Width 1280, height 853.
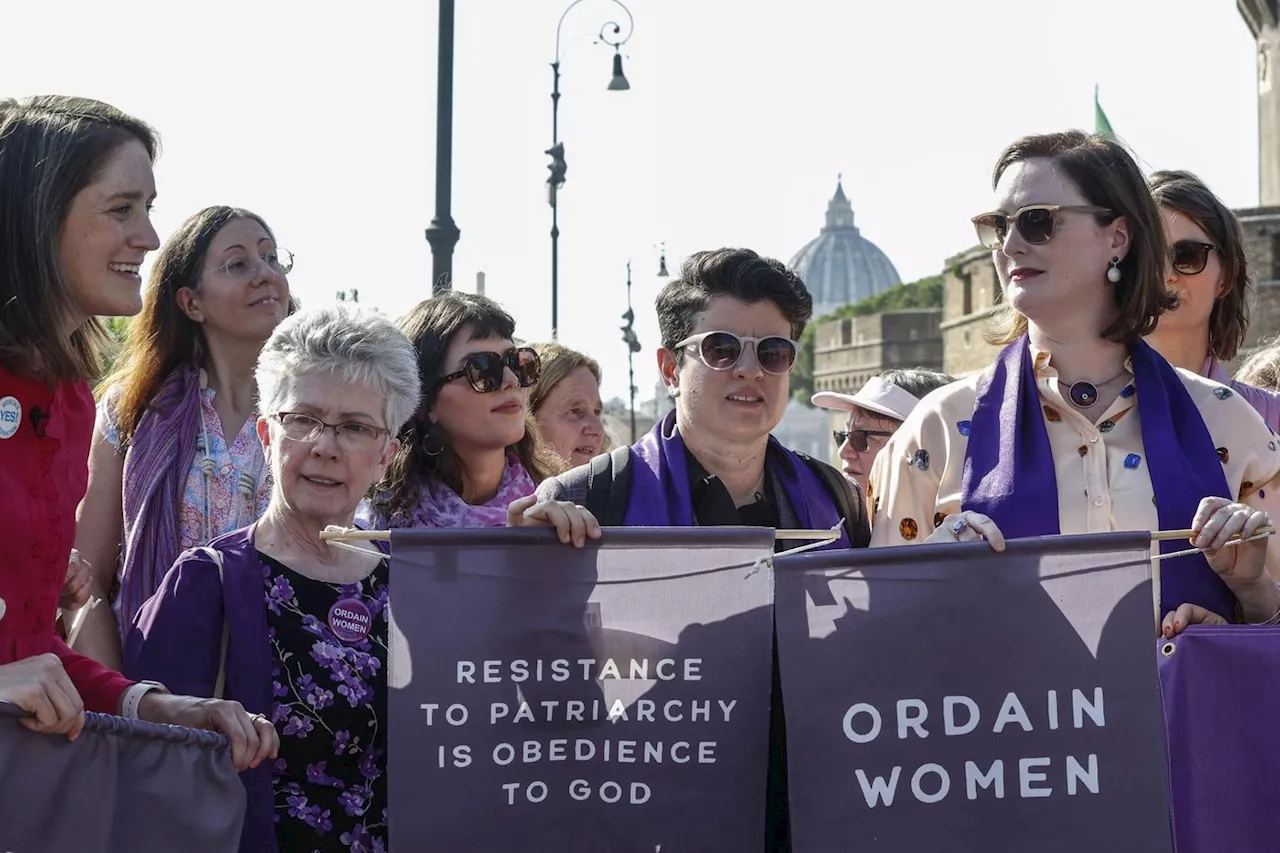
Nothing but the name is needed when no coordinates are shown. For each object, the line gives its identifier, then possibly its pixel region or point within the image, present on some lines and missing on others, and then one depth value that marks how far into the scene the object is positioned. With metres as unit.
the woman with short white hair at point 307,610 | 3.73
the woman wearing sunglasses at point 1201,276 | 5.33
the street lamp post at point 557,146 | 19.02
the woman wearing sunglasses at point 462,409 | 5.04
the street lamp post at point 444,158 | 10.52
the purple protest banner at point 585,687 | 3.69
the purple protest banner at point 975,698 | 3.62
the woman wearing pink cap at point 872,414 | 7.17
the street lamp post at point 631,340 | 32.62
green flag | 37.34
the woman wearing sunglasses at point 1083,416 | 3.95
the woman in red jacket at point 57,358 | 3.26
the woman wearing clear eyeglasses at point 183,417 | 4.61
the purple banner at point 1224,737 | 3.80
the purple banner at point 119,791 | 3.19
